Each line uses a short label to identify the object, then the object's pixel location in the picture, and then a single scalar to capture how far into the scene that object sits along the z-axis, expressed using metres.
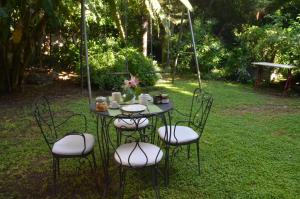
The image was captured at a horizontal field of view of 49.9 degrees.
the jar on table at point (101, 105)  3.04
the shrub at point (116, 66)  7.42
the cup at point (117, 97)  3.34
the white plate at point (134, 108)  2.93
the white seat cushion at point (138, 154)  2.66
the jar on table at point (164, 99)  3.38
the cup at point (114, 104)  3.14
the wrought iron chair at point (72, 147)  2.89
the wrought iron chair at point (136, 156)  2.66
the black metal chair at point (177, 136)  3.18
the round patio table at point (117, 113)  2.89
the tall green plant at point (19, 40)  6.34
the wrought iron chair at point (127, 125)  3.66
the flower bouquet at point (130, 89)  3.21
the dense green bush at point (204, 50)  9.32
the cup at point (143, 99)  3.30
